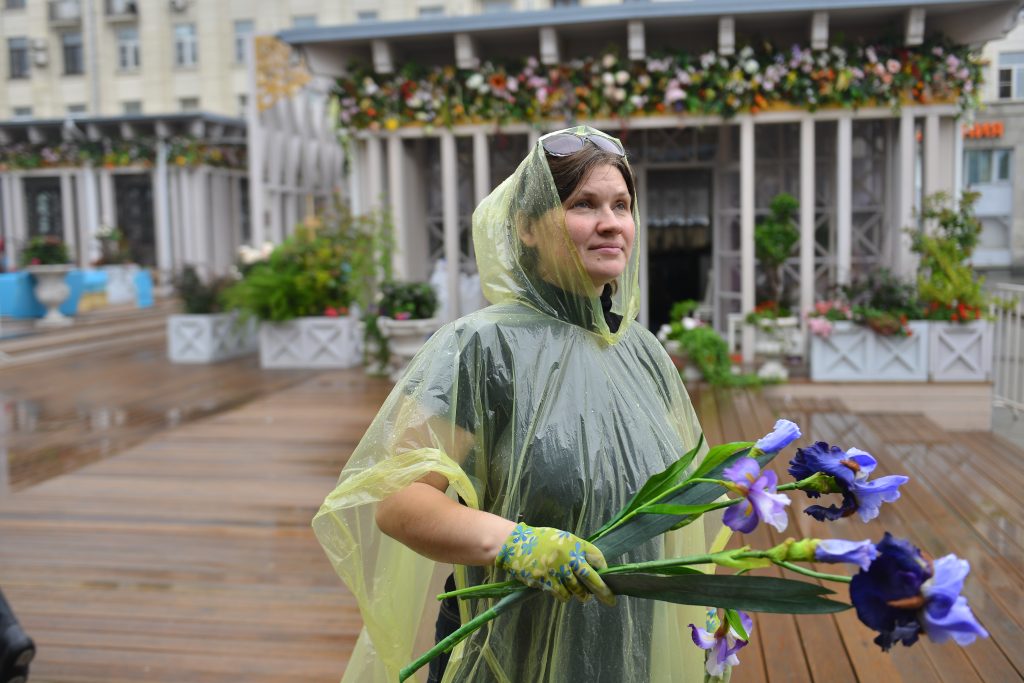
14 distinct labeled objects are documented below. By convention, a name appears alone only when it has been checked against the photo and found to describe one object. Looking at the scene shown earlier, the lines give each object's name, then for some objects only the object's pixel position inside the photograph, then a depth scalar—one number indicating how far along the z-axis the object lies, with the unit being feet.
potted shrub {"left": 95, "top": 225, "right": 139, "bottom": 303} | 53.88
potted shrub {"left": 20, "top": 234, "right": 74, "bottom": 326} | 41.91
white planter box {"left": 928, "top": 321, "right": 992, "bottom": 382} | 20.59
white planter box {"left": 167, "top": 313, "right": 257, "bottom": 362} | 30.55
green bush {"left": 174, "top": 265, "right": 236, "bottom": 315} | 30.83
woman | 4.44
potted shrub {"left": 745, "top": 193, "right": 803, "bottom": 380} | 21.63
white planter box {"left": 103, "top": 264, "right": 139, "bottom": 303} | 53.57
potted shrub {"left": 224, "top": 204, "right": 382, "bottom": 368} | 27.17
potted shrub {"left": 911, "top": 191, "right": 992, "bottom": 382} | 20.61
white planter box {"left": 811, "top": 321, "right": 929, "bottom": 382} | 20.89
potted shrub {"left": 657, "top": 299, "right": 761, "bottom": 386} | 21.04
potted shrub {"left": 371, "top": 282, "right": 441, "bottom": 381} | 23.88
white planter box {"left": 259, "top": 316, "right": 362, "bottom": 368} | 27.71
